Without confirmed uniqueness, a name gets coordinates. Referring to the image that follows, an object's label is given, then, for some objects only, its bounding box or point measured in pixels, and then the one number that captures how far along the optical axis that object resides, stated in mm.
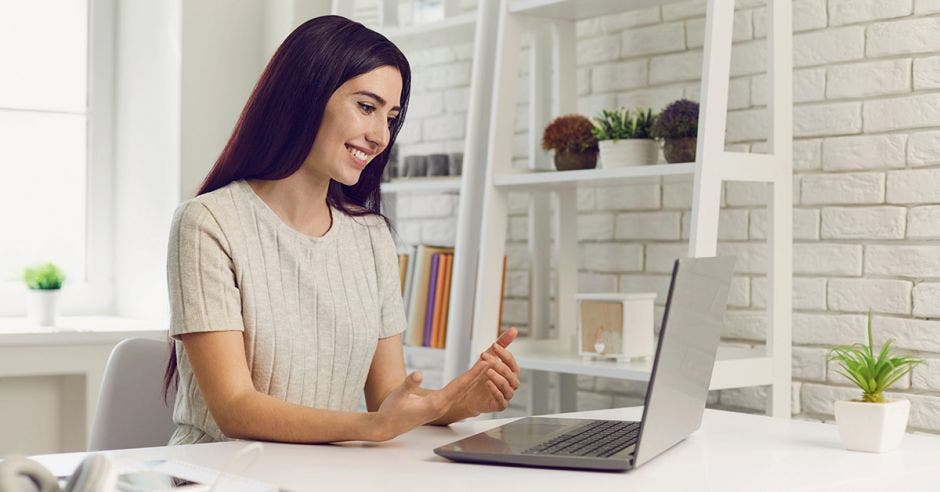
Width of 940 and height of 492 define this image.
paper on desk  1306
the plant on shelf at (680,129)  2494
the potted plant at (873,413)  1606
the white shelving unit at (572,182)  2395
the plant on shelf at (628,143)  2619
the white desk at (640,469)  1349
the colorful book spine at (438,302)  3166
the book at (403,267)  3311
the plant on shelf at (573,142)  2742
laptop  1420
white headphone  929
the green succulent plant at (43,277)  3445
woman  1756
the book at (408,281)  3248
